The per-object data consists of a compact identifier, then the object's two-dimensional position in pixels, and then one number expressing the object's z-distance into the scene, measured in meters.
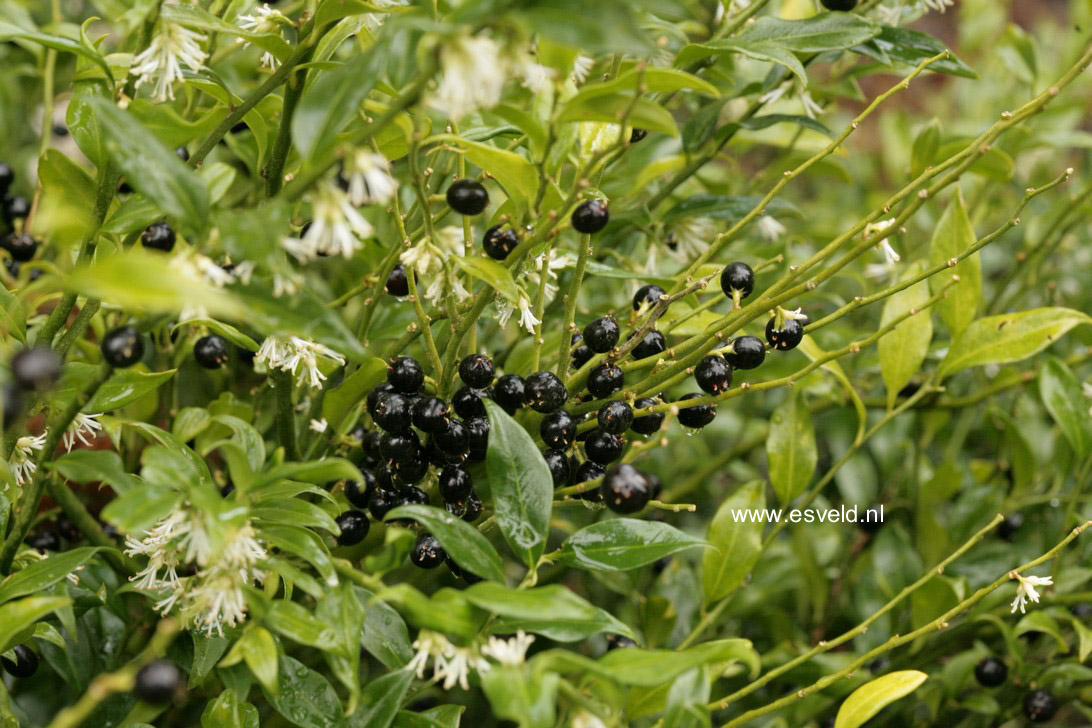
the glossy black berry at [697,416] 0.57
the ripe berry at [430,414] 0.55
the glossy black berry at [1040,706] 0.64
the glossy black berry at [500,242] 0.55
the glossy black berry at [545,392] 0.56
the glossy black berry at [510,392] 0.56
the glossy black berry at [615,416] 0.55
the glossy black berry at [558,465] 0.56
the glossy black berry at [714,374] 0.56
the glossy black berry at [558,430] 0.56
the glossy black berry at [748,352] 0.56
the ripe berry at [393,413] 0.56
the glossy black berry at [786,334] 0.56
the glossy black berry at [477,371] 0.56
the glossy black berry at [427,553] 0.56
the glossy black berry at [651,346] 0.57
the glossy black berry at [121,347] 0.52
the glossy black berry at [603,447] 0.56
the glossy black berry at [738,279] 0.57
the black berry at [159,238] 0.56
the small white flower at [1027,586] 0.57
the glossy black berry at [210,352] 0.61
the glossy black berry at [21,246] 0.63
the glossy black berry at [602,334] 0.56
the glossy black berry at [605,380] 0.56
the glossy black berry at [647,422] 0.57
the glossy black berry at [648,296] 0.58
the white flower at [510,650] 0.52
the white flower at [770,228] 0.68
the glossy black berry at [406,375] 0.56
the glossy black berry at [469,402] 0.56
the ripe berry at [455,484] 0.56
